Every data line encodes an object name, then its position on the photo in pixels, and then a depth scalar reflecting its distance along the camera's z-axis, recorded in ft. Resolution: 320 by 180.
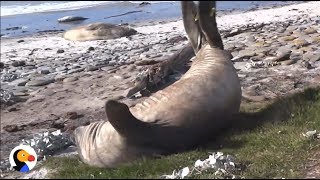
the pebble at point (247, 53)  36.49
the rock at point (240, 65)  33.86
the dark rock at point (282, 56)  34.09
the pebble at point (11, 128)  25.61
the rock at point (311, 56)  33.10
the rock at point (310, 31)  42.10
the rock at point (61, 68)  39.74
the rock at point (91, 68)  38.73
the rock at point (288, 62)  33.27
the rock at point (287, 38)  40.60
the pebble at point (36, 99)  31.37
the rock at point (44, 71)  39.14
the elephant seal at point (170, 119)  19.58
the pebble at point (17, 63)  42.77
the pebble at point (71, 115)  27.30
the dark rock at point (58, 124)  25.91
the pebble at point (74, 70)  38.65
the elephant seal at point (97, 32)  53.57
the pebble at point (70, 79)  35.68
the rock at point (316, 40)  38.07
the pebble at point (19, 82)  35.96
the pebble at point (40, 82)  35.55
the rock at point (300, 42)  37.46
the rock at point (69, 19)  74.43
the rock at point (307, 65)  31.70
